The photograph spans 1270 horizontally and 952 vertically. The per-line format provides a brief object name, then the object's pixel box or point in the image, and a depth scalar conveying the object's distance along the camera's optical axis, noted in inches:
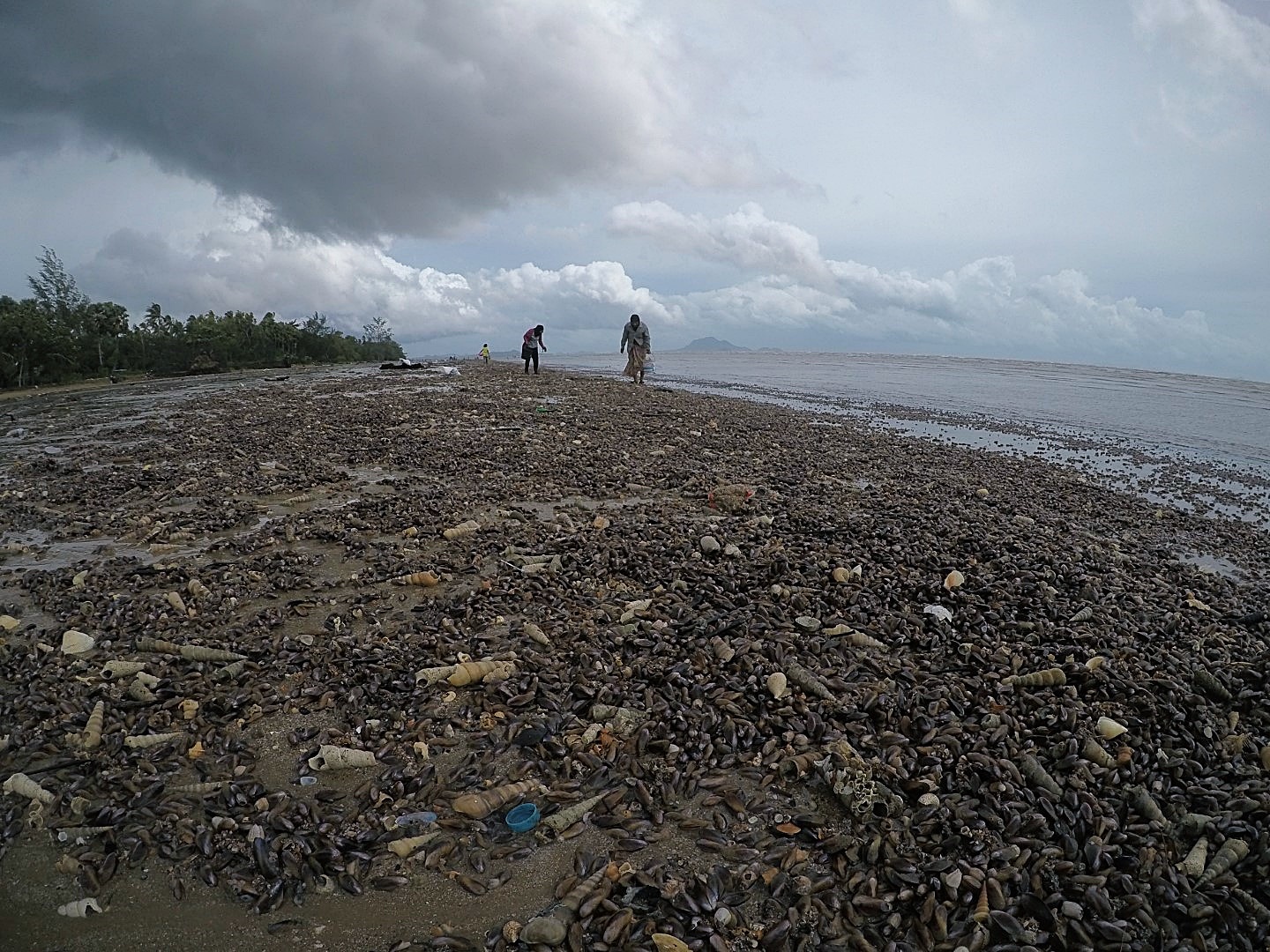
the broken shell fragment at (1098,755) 171.9
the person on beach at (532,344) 1330.0
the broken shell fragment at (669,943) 120.5
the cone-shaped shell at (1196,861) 139.4
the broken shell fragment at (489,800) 153.0
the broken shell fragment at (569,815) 150.2
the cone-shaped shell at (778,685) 195.3
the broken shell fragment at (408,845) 142.3
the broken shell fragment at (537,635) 225.0
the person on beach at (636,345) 1152.8
